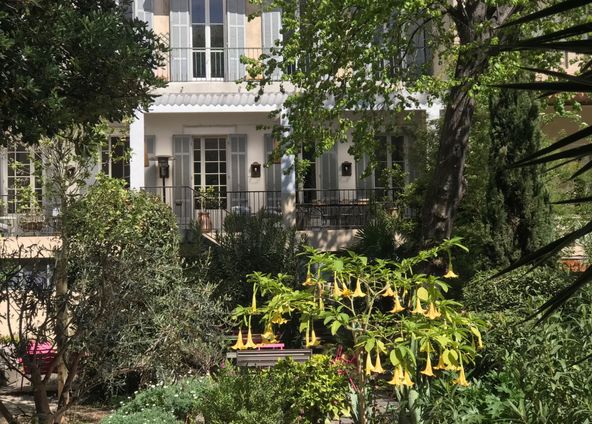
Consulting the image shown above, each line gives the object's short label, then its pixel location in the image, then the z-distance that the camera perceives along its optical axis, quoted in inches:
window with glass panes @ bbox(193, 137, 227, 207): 880.9
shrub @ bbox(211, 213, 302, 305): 593.9
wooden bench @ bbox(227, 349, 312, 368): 468.1
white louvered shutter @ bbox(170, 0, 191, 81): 842.8
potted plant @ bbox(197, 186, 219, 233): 823.1
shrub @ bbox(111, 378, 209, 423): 350.0
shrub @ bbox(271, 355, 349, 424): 319.3
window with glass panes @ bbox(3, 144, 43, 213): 535.5
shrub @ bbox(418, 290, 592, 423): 245.3
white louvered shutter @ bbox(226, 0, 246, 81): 852.0
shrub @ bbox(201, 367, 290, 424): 283.0
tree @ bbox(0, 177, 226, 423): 345.1
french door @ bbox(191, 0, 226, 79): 852.0
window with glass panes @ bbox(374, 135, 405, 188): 858.1
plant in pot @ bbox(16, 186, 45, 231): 571.8
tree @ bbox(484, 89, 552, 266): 568.7
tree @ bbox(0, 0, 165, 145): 263.7
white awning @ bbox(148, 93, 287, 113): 798.5
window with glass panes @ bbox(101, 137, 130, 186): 828.3
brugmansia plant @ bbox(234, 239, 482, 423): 247.3
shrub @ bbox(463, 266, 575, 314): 428.5
